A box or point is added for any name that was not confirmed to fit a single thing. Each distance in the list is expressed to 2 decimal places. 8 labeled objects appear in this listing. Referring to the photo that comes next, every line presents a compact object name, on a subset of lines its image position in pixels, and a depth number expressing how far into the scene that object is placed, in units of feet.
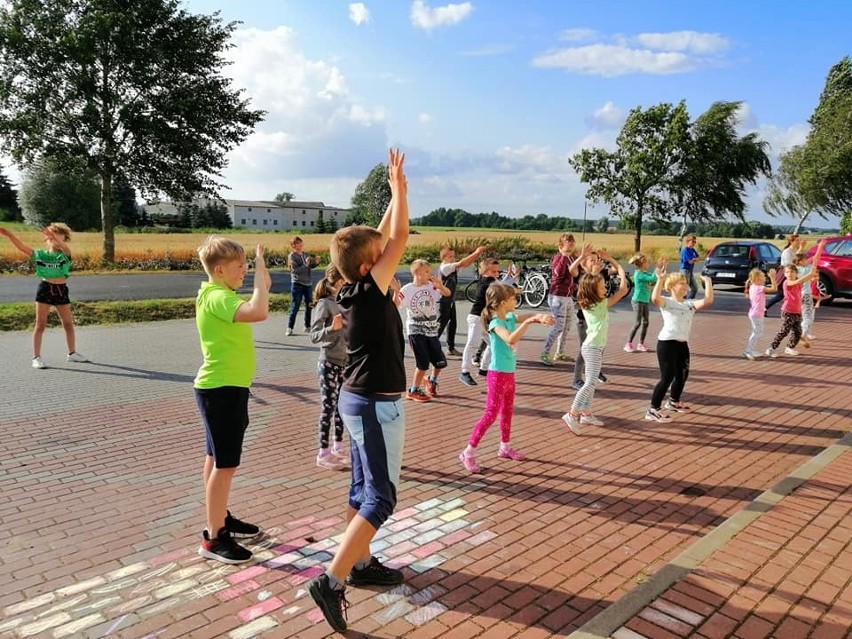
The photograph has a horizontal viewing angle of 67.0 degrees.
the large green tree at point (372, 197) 198.90
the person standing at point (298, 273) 39.83
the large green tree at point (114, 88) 83.20
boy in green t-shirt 11.55
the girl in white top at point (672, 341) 21.89
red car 58.80
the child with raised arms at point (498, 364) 17.07
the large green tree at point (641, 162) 86.89
